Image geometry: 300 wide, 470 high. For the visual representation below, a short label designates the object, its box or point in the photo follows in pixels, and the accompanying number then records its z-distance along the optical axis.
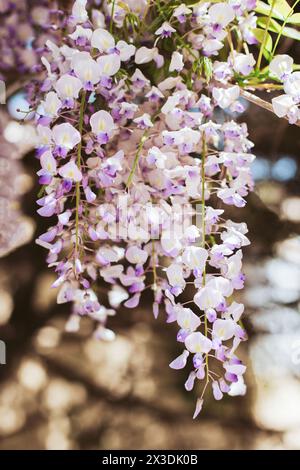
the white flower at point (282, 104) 0.67
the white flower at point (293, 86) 0.67
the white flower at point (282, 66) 0.69
